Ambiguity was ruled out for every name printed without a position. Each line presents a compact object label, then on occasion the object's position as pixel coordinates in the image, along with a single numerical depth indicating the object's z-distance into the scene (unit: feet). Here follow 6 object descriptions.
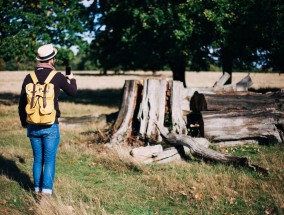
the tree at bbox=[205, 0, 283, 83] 44.60
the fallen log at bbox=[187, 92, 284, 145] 26.78
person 13.76
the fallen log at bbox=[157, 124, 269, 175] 19.36
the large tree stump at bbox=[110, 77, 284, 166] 26.78
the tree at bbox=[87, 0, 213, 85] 45.96
